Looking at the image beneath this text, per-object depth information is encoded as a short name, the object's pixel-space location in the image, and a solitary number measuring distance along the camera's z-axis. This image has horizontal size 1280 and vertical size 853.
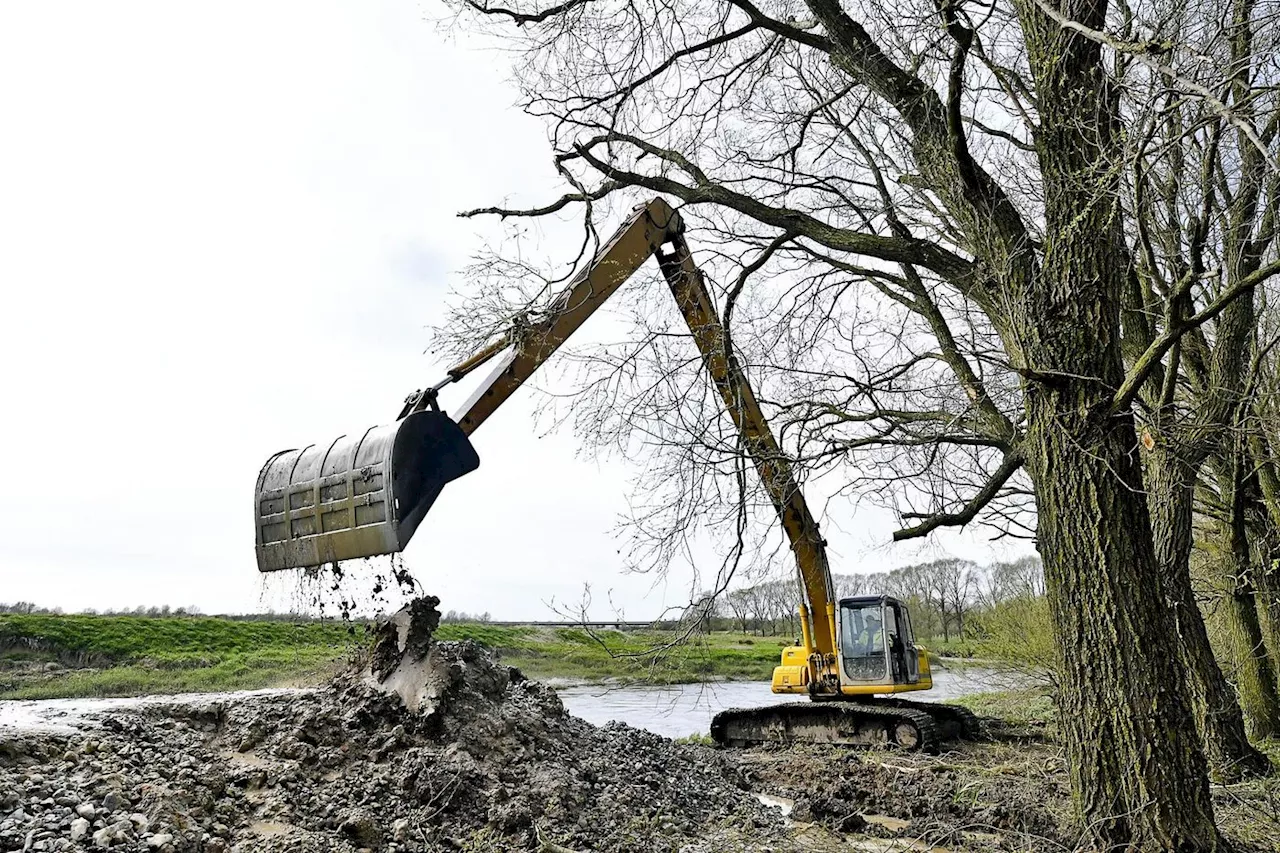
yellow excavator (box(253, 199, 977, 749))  5.58
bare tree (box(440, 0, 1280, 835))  3.81
